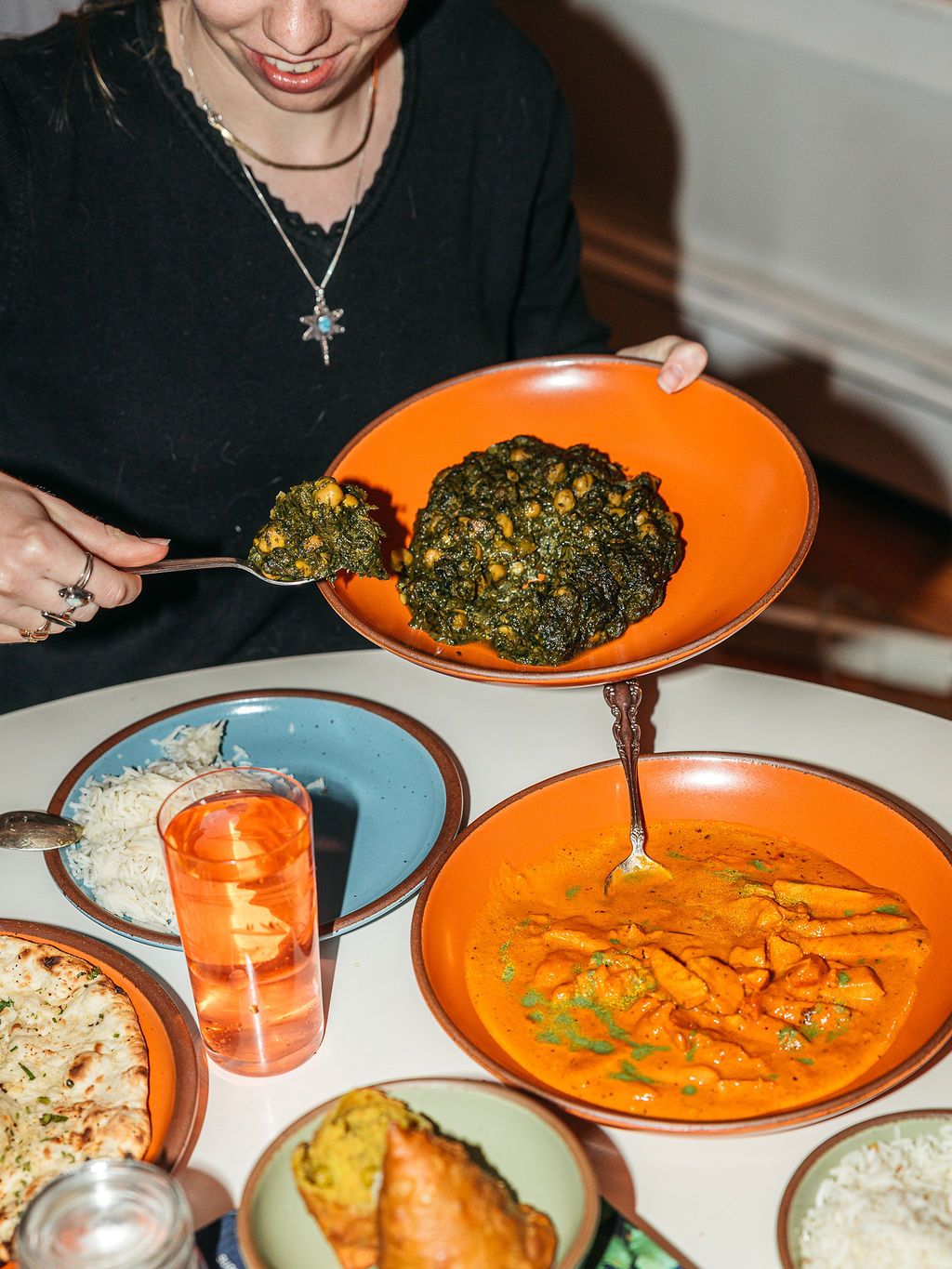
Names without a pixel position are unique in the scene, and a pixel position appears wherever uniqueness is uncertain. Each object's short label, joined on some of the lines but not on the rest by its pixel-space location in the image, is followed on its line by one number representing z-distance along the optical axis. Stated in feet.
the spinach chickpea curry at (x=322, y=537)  4.85
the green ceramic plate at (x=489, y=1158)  3.08
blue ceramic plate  4.69
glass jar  2.83
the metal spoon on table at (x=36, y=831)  4.81
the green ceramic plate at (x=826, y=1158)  3.21
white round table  3.58
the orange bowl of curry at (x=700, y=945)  3.69
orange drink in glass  3.65
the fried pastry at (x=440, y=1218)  2.92
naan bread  3.64
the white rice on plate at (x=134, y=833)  4.58
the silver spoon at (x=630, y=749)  4.50
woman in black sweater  6.20
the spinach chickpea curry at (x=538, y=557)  4.69
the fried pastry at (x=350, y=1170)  3.11
